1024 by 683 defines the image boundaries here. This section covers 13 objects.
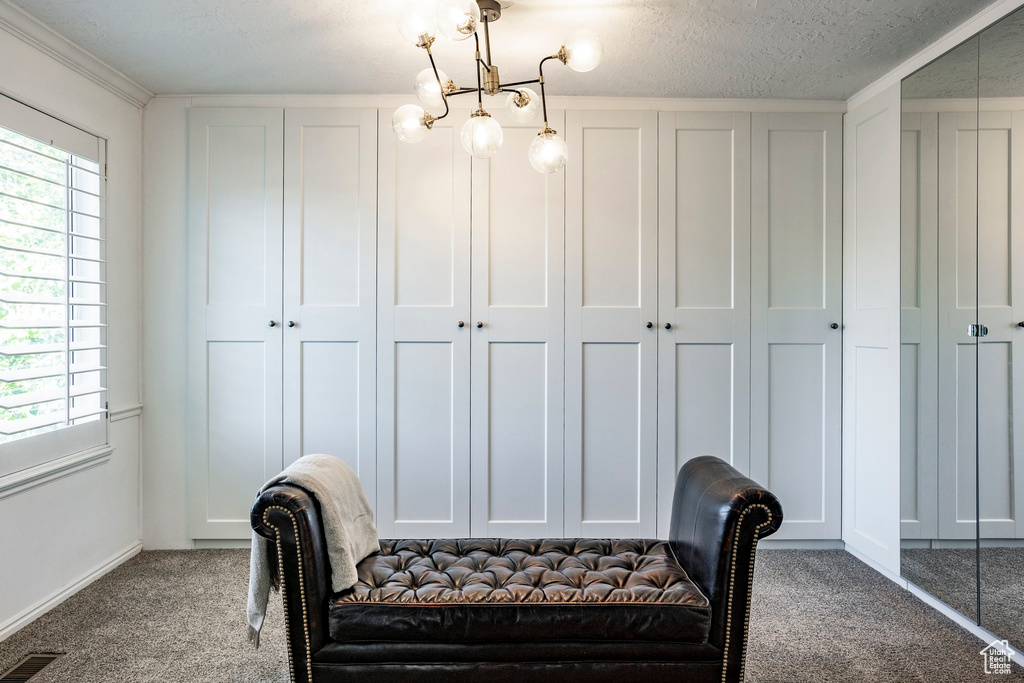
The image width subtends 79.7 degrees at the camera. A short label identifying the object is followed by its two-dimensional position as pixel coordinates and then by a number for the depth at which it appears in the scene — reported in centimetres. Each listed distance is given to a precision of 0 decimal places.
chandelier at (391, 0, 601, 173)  174
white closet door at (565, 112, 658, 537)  338
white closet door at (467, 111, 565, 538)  337
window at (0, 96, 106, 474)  244
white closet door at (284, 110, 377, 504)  334
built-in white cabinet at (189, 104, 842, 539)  335
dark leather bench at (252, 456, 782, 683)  180
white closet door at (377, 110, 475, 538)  335
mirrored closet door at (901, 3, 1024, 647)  220
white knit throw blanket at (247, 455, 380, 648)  188
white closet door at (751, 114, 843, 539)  342
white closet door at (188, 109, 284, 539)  334
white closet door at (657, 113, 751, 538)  339
